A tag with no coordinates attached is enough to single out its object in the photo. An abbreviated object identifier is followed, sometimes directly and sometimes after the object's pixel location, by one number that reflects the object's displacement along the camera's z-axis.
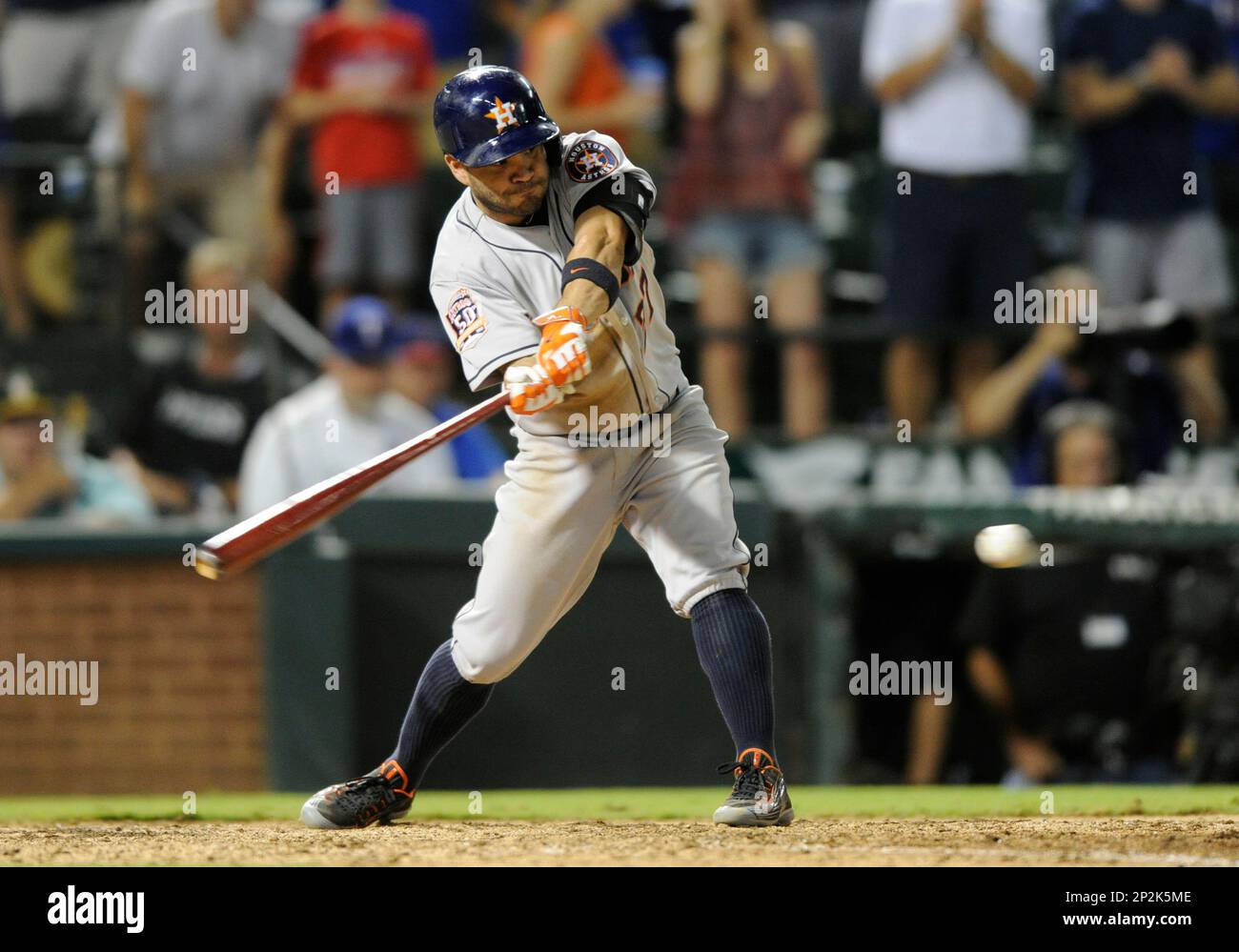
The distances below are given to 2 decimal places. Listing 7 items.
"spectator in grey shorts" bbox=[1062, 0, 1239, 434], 15.95
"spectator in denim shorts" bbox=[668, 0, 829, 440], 15.69
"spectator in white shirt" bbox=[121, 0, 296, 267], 16.55
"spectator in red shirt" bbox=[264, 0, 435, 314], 16.23
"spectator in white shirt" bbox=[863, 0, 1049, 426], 15.55
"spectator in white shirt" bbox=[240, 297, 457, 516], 14.37
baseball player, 8.70
